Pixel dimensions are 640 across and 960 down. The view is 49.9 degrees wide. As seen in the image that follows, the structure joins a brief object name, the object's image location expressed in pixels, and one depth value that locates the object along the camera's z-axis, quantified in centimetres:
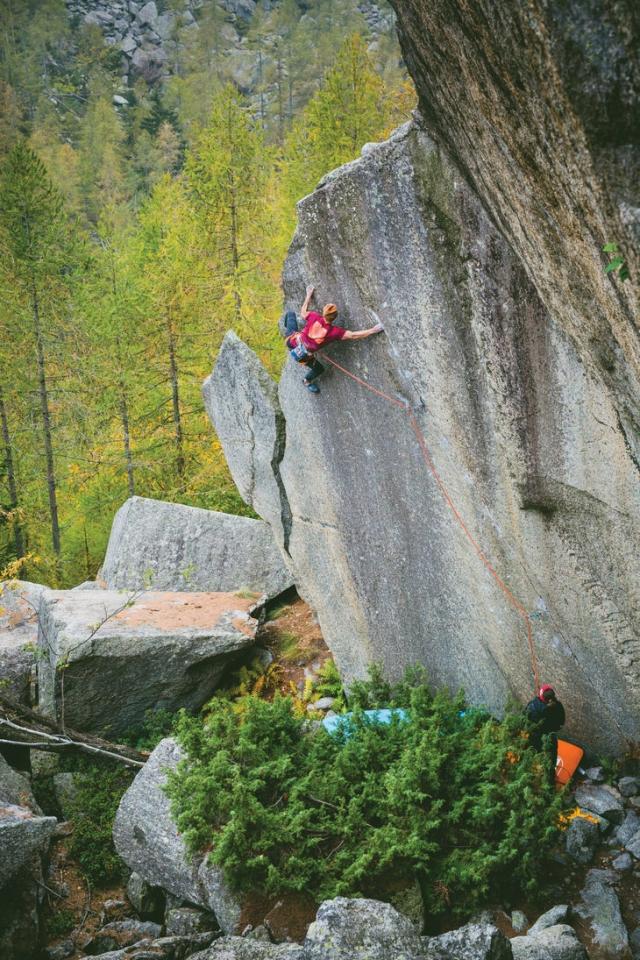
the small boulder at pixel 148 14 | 9706
